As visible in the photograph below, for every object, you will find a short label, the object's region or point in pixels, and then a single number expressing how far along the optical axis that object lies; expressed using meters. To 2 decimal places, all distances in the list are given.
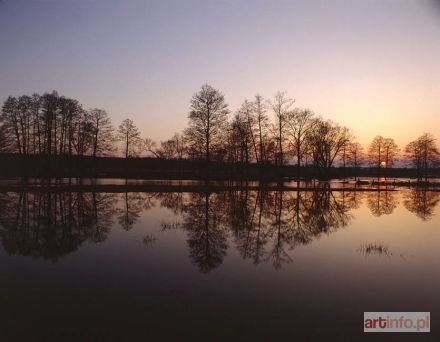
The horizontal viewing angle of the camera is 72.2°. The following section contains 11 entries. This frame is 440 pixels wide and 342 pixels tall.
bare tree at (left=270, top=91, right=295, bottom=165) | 56.52
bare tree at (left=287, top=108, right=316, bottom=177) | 61.59
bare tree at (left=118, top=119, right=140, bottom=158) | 75.81
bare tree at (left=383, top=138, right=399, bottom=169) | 109.88
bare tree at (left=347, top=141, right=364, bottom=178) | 105.19
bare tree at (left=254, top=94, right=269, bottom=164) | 55.41
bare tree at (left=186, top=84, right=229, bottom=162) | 50.97
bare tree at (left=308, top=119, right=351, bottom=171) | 72.12
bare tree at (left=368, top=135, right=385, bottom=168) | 111.00
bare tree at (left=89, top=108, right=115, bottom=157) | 66.38
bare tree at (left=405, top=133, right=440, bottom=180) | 94.62
